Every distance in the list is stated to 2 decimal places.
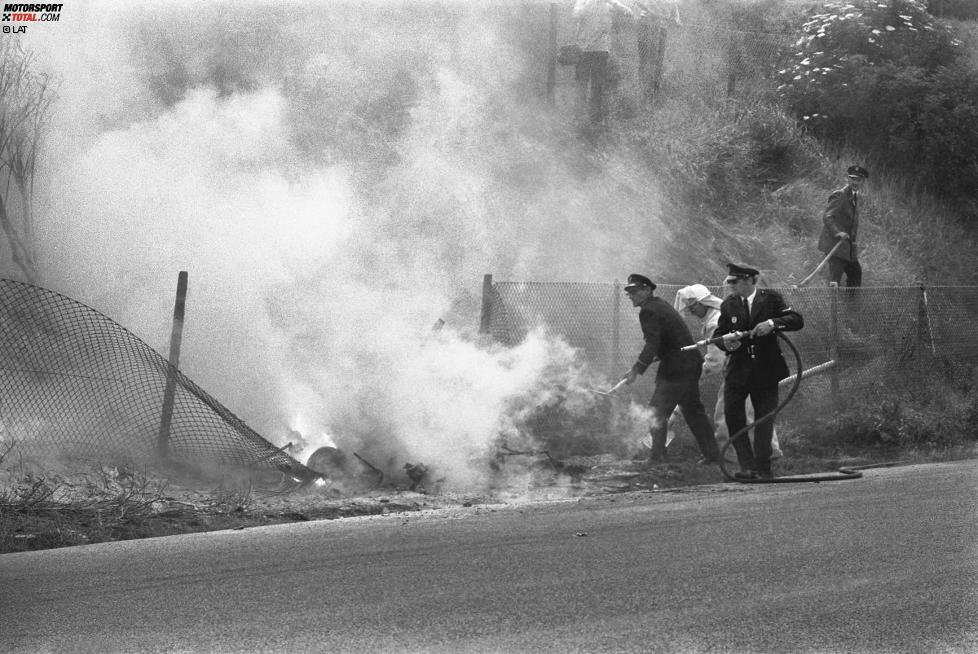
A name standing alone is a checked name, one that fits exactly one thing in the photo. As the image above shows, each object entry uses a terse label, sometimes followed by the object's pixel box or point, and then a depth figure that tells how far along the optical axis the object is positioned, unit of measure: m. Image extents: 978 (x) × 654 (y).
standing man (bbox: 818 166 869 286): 27.17
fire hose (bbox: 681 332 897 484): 16.66
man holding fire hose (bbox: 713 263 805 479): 16.94
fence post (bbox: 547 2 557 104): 35.47
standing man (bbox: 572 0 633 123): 35.78
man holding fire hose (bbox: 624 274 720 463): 18.52
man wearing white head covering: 19.14
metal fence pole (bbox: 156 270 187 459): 16.02
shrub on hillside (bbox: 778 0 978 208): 35.16
